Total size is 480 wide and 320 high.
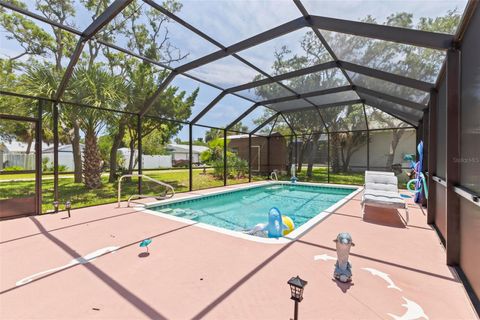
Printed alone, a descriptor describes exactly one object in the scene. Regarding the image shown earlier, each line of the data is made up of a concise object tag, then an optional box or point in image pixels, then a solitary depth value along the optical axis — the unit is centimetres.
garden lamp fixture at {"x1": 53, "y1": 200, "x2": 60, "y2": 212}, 527
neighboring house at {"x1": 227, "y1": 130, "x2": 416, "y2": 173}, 1386
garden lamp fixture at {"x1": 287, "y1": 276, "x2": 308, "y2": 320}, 159
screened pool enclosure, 274
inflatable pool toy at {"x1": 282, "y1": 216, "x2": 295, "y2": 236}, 454
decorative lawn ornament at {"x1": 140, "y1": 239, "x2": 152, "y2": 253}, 307
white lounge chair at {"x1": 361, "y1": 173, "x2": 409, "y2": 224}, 473
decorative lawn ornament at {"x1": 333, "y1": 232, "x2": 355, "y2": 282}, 239
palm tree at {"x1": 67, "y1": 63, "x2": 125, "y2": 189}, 728
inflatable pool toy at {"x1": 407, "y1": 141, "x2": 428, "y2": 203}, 613
